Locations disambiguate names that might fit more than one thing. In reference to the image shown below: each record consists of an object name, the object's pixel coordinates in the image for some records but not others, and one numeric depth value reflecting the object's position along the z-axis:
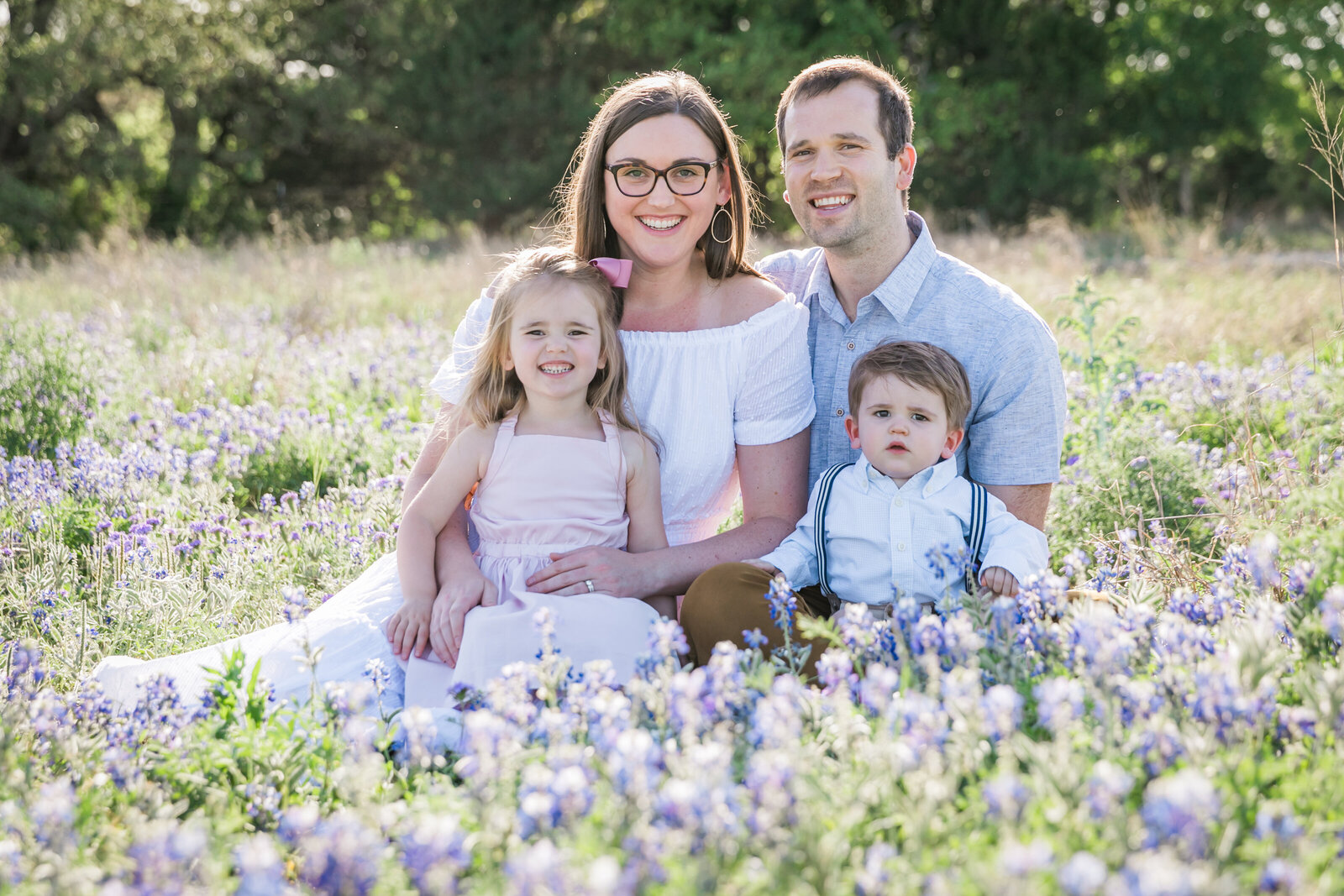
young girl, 3.09
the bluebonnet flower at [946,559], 2.44
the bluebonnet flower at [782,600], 2.33
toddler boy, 2.95
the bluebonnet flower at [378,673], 2.45
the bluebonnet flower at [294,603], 2.48
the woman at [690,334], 3.30
